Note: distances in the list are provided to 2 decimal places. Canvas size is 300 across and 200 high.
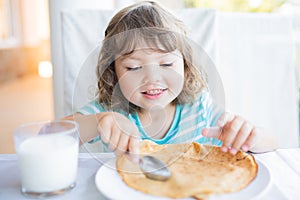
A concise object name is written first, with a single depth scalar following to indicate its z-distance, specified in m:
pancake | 0.63
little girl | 0.78
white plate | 0.62
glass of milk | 0.66
